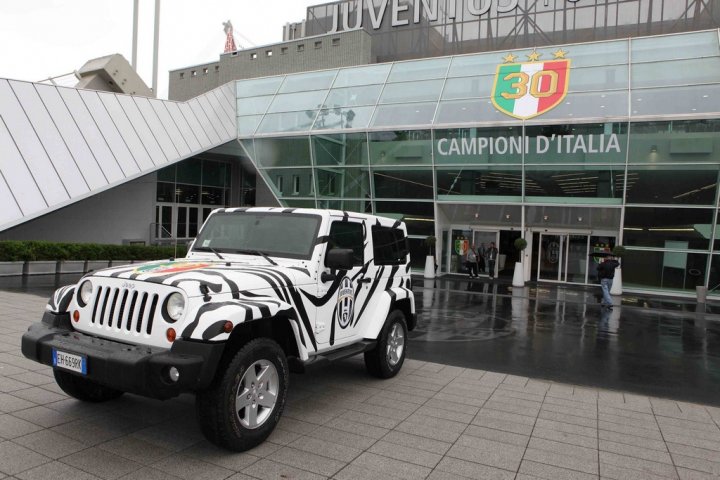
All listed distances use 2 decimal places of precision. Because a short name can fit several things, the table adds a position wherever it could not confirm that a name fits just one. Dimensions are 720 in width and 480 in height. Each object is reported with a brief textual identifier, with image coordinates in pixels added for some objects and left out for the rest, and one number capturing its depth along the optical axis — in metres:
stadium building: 18.00
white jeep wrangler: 3.72
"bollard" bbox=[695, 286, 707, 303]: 17.42
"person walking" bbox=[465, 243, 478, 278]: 21.86
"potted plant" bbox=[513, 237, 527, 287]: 19.66
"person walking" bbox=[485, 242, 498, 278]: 22.06
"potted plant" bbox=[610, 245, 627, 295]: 18.66
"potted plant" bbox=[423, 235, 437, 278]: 21.31
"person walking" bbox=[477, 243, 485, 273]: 22.95
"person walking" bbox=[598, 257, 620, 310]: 15.22
